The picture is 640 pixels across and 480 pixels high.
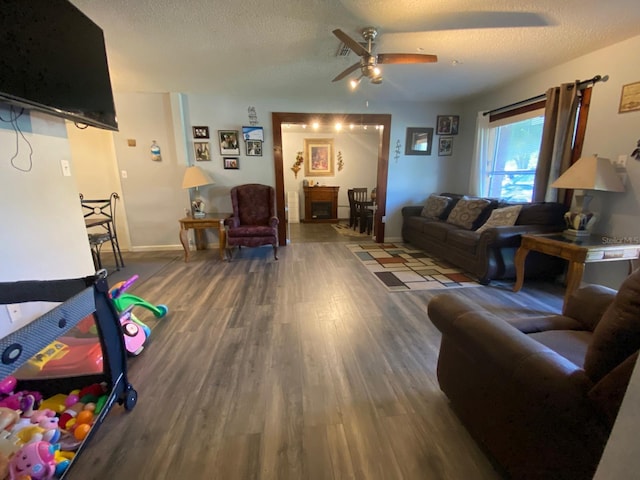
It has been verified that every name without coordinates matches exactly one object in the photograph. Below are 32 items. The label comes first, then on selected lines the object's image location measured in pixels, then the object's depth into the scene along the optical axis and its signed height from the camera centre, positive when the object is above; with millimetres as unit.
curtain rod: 2543 +953
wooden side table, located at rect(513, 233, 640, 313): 2125 -559
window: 3367 +345
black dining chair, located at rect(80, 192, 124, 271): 3047 -563
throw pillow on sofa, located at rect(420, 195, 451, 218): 4129 -362
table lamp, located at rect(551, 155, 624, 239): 2268 -26
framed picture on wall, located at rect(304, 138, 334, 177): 6922 +673
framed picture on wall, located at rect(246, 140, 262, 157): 4262 +562
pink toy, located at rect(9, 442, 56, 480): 954 -967
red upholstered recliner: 4091 -338
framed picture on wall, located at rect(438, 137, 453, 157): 4617 +609
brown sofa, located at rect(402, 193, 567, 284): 2758 -688
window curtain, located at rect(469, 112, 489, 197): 3947 +380
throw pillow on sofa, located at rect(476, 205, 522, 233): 2959 -395
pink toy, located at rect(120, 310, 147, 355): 1714 -952
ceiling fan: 2211 +1054
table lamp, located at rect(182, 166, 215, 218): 3912 +82
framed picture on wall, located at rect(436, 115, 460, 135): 4531 +960
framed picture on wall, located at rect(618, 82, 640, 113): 2281 +696
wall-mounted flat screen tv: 1367 +730
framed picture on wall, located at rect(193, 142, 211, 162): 4203 +516
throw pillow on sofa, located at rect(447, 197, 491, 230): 3490 -380
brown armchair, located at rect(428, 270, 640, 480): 690 -635
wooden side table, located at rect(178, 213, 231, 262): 3789 -570
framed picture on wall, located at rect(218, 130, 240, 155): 4191 +649
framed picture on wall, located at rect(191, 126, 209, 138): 4145 +794
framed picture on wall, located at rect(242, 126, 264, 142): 4211 +785
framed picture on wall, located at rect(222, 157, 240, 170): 4285 +334
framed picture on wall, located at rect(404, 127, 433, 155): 4543 +690
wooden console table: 6984 -477
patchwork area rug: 2922 -1064
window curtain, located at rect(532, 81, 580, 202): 2730 +438
